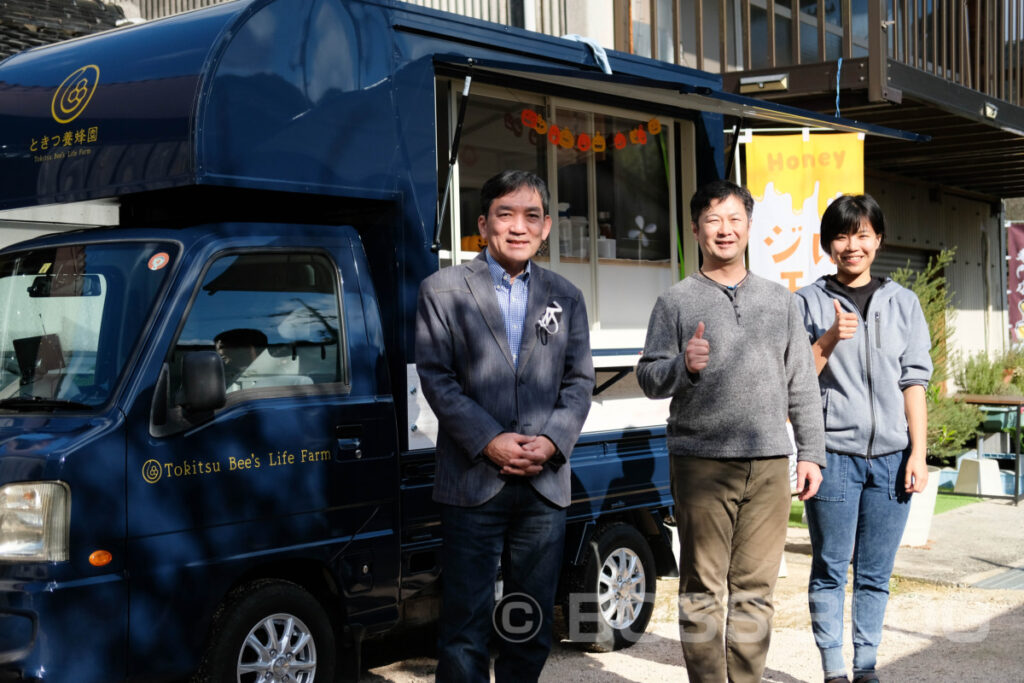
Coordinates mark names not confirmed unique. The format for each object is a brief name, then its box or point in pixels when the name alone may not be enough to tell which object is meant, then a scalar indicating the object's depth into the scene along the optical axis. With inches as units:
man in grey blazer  158.7
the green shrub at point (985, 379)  572.4
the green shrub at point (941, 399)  433.7
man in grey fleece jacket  169.0
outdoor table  426.9
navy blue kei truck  155.1
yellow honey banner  306.0
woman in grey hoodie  186.2
